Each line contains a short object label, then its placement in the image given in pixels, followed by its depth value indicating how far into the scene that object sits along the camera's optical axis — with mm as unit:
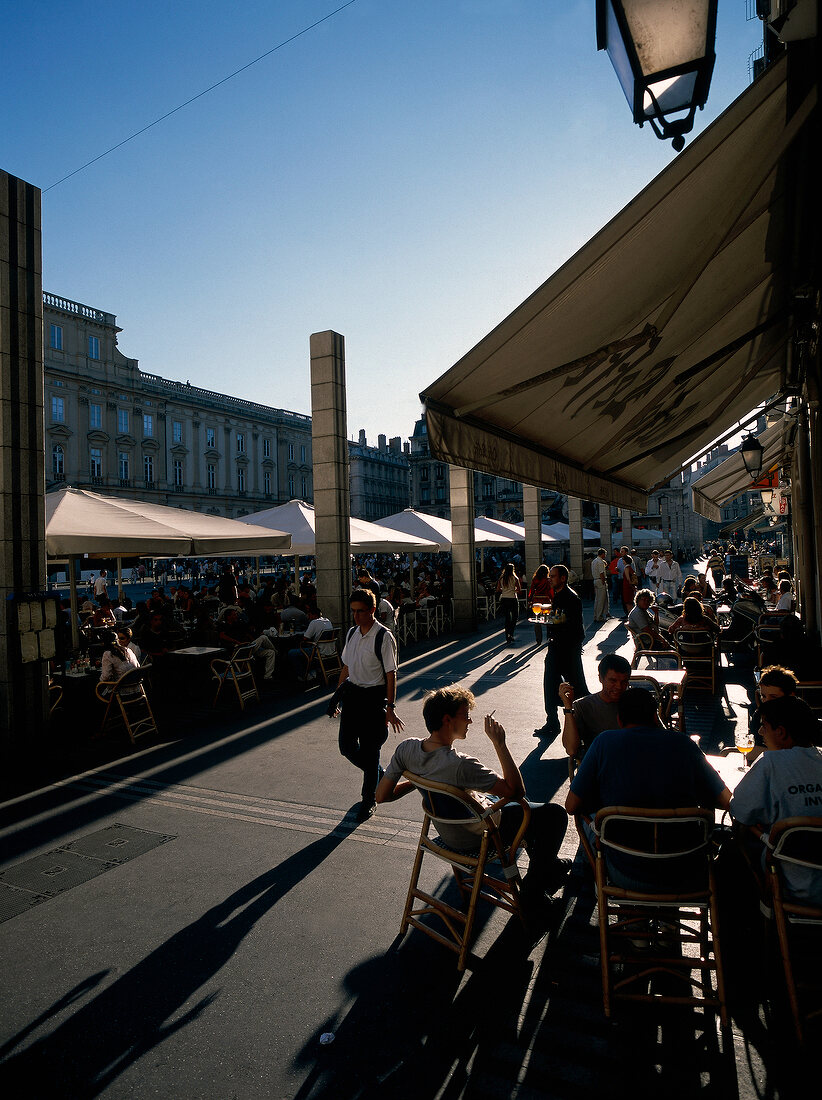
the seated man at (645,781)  2932
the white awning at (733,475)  11719
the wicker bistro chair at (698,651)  8242
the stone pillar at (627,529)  33375
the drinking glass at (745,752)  3640
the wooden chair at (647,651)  8073
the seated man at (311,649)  10312
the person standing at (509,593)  14312
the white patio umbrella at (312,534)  13188
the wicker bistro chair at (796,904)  2617
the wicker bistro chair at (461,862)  3199
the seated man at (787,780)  2734
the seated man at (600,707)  4223
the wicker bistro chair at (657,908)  2795
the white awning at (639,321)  3129
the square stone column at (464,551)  17141
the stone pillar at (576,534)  25594
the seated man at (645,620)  8859
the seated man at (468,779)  3336
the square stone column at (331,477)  11383
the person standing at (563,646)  7266
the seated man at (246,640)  10148
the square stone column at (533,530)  22062
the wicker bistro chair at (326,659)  10246
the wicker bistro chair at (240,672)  8992
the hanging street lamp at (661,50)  2074
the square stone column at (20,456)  6898
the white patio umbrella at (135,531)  8227
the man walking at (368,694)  5250
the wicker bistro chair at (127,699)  7445
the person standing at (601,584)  18016
